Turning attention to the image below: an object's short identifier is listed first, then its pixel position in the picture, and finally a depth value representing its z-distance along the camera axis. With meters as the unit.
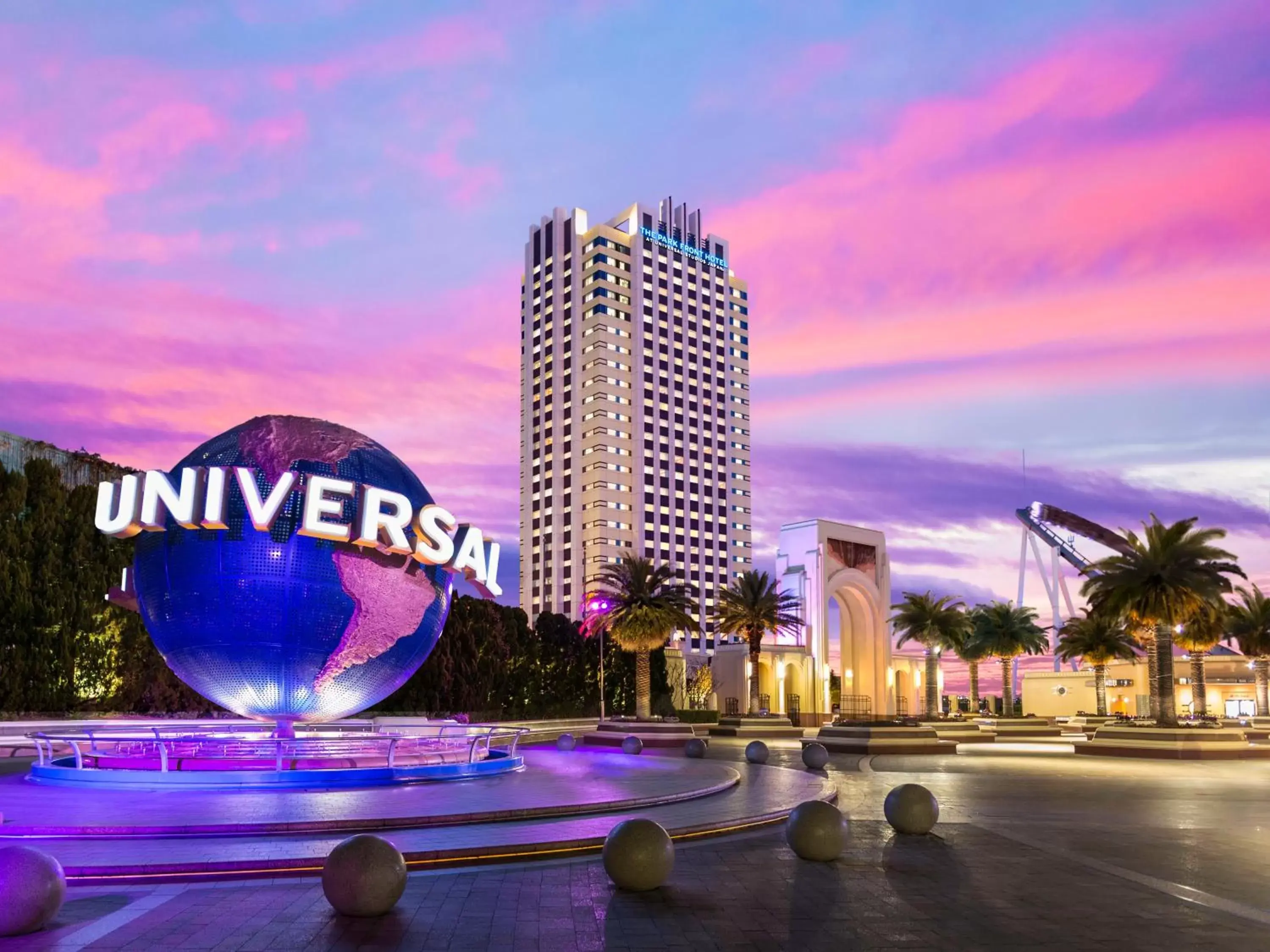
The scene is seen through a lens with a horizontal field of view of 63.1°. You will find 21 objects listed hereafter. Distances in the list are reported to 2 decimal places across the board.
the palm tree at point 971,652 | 60.47
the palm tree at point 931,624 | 59.72
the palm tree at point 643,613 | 49.66
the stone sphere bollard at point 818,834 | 12.17
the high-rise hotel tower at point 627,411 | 140.88
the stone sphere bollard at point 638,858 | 10.32
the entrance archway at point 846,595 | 74.81
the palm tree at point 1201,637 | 41.84
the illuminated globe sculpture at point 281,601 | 18.53
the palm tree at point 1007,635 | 61.12
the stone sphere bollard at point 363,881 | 9.12
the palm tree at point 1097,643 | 58.62
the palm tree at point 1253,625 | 55.88
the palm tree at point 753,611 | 58.41
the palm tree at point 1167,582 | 37.16
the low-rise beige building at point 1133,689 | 79.06
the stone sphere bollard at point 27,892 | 8.29
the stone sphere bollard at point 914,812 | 14.45
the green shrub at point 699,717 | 59.09
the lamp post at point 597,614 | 51.97
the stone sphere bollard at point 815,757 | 25.72
